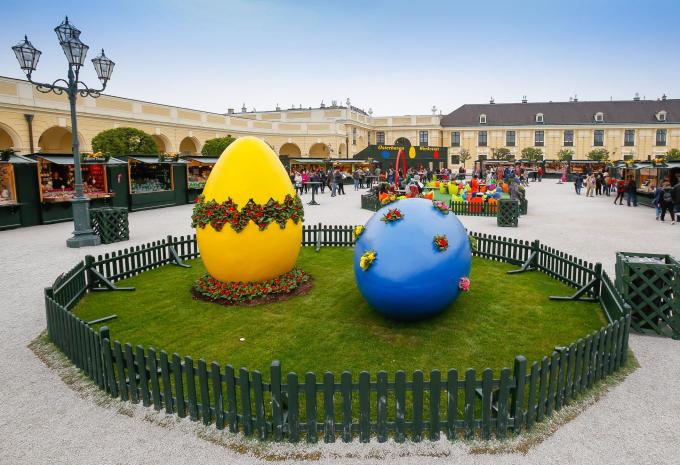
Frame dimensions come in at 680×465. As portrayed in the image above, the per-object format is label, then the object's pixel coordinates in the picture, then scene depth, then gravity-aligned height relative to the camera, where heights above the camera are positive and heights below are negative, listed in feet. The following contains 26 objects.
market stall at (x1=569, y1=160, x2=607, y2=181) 179.42 +4.63
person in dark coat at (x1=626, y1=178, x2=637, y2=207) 82.02 -2.79
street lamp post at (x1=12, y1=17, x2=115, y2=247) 42.63 +11.85
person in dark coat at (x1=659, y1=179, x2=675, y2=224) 61.16 -3.67
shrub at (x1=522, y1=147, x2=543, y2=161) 239.71 +13.28
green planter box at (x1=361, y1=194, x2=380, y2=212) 76.43 -3.19
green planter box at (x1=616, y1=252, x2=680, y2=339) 23.89 -6.28
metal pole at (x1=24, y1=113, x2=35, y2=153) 98.94 +14.41
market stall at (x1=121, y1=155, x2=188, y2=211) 80.28 +1.59
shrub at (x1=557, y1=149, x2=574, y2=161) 237.04 +12.34
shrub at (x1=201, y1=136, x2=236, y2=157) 144.15 +13.19
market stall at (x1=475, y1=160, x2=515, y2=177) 189.94 +6.69
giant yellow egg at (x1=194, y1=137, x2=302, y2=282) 28.25 -2.22
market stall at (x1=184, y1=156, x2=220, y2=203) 94.17 +3.50
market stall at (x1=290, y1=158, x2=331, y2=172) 155.74 +7.40
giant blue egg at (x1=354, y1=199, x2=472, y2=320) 22.95 -4.10
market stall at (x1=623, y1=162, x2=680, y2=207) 81.57 -0.14
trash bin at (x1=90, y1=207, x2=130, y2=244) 48.88 -3.54
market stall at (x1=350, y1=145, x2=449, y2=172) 157.44 +8.86
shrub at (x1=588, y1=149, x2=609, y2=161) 232.94 +11.44
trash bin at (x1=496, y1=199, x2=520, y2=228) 58.75 -4.34
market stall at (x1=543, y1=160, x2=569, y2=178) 201.67 +4.05
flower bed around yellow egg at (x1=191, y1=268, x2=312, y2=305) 29.25 -6.75
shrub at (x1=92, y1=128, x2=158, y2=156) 102.17 +11.08
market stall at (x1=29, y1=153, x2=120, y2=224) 65.10 +1.33
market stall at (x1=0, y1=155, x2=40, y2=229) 59.98 +0.14
